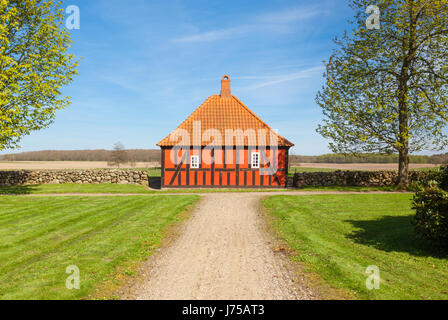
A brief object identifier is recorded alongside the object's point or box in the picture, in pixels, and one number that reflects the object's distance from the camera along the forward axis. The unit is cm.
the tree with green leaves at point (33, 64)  1702
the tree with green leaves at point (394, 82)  1980
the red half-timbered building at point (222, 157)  2275
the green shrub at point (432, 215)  748
